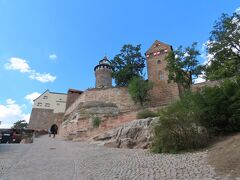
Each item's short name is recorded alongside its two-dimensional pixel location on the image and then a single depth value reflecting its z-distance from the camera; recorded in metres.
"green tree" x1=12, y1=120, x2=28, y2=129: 69.29
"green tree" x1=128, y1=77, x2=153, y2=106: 33.95
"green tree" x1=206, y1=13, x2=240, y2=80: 28.59
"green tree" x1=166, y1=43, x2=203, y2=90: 30.55
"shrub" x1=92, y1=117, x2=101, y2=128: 23.69
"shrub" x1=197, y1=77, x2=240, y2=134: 10.22
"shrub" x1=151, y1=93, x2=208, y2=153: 10.06
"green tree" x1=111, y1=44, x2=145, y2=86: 40.81
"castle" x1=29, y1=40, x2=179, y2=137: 23.53
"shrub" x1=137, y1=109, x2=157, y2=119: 19.30
